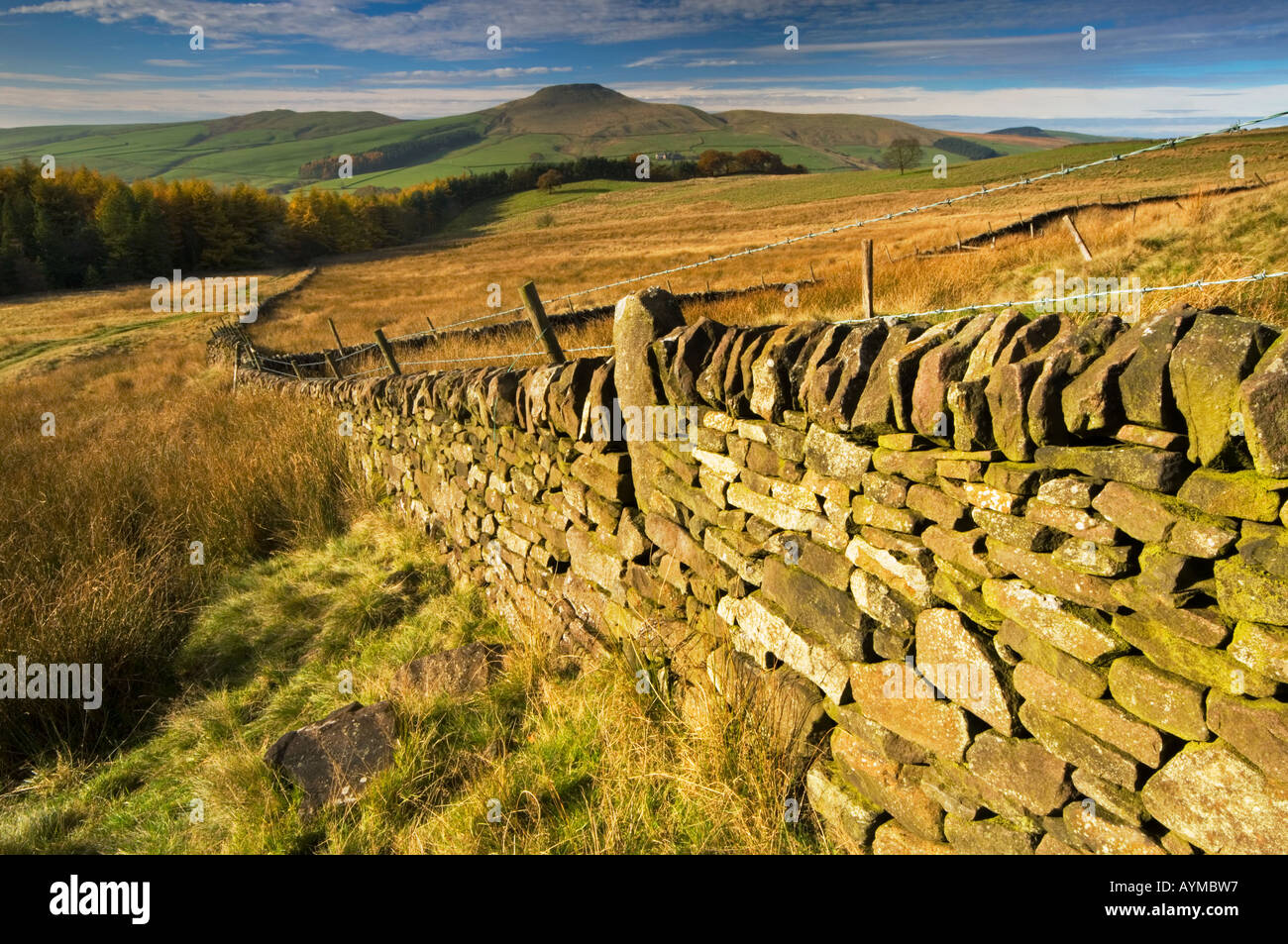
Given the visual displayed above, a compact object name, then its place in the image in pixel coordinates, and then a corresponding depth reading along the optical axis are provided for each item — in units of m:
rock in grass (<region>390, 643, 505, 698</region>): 3.85
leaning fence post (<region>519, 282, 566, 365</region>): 4.41
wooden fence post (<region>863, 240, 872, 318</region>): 5.91
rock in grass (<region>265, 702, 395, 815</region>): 3.21
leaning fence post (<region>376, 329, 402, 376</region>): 8.35
